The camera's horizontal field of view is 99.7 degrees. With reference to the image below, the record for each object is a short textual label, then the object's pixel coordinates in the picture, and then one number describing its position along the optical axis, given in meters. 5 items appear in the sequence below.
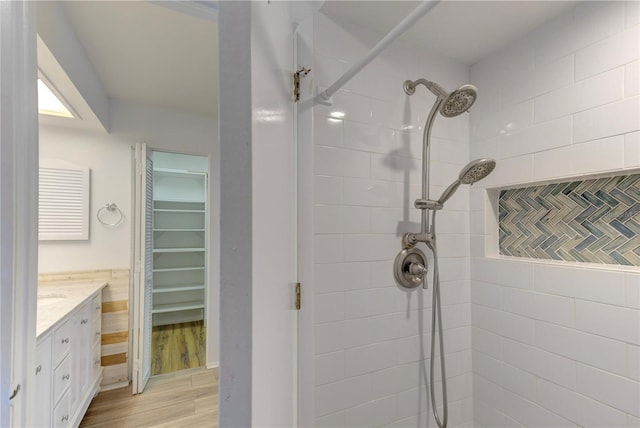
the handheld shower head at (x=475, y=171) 1.00
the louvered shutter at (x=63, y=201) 2.14
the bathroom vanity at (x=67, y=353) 1.33
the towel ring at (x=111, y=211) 2.31
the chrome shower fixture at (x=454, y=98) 0.97
